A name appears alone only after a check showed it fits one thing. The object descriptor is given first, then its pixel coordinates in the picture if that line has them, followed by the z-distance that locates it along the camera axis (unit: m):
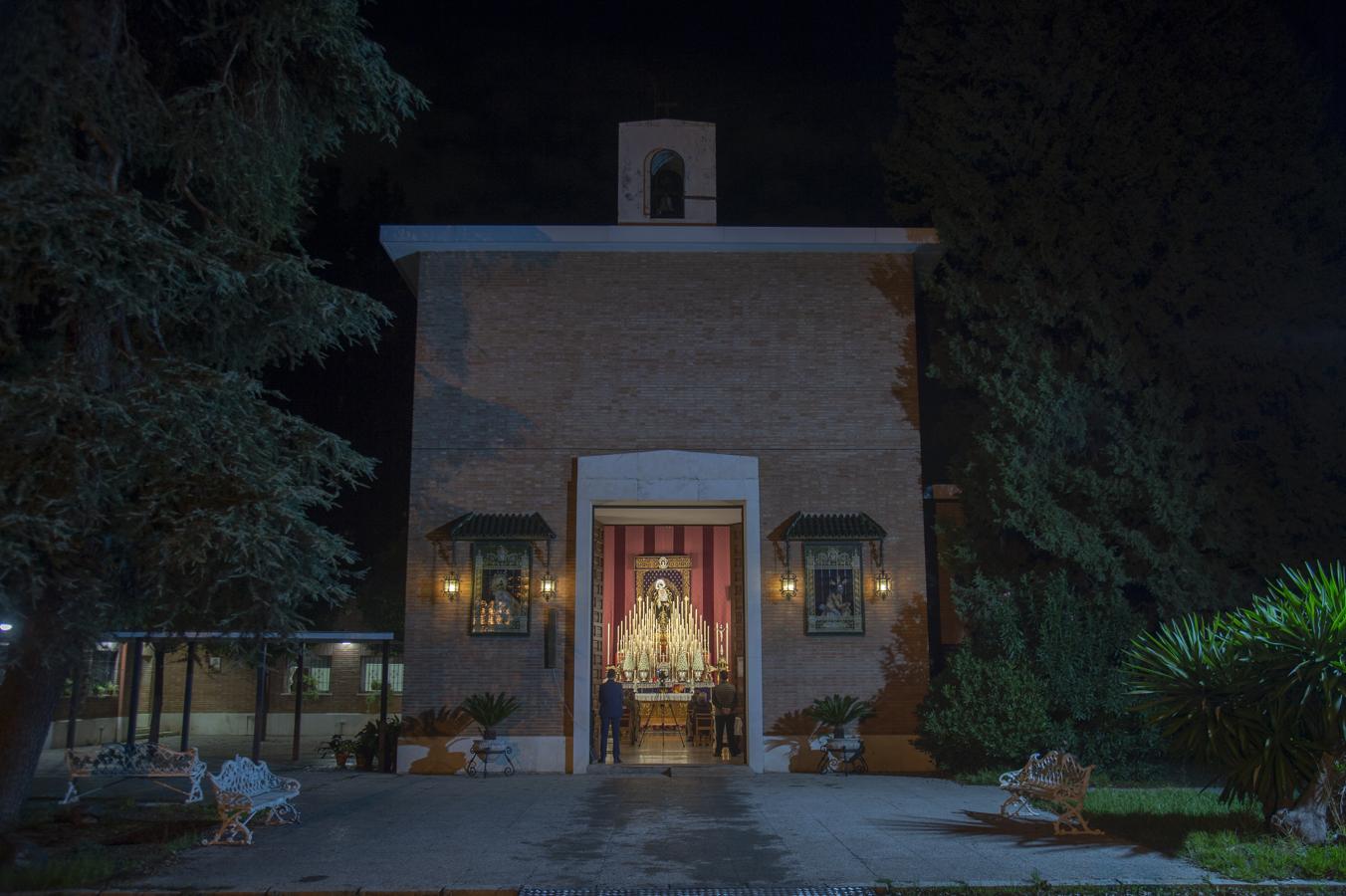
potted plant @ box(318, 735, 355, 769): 18.59
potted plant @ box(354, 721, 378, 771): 18.27
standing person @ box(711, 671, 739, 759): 18.53
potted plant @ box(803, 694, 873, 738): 16.77
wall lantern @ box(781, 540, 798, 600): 17.47
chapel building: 17.28
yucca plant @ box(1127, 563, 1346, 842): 9.65
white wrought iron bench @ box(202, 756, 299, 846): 10.69
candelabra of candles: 21.73
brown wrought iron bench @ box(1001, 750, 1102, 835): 10.91
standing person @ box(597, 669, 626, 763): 17.42
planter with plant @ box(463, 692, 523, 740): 16.67
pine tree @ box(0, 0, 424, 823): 9.95
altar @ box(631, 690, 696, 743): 22.45
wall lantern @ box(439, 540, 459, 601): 17.31
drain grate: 8.48
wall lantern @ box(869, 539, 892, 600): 17.47
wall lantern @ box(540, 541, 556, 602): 17.34
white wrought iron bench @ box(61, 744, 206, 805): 13.25
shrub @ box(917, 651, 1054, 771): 15.48
